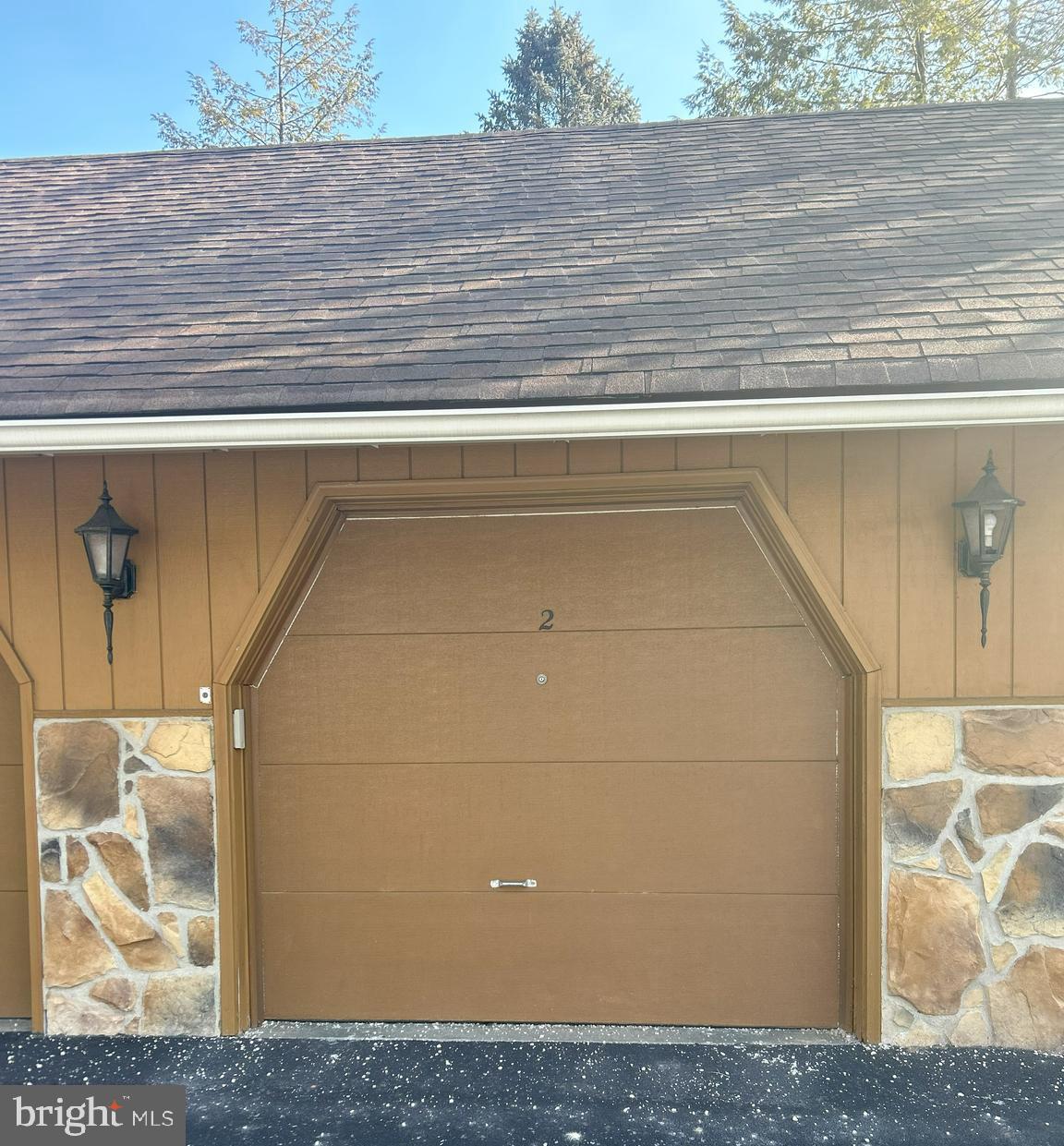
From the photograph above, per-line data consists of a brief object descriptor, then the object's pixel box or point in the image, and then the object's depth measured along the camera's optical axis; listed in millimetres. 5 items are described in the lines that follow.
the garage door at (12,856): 3342
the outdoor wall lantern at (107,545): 2957
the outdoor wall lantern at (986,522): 2768
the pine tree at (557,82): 16672
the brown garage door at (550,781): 3205
